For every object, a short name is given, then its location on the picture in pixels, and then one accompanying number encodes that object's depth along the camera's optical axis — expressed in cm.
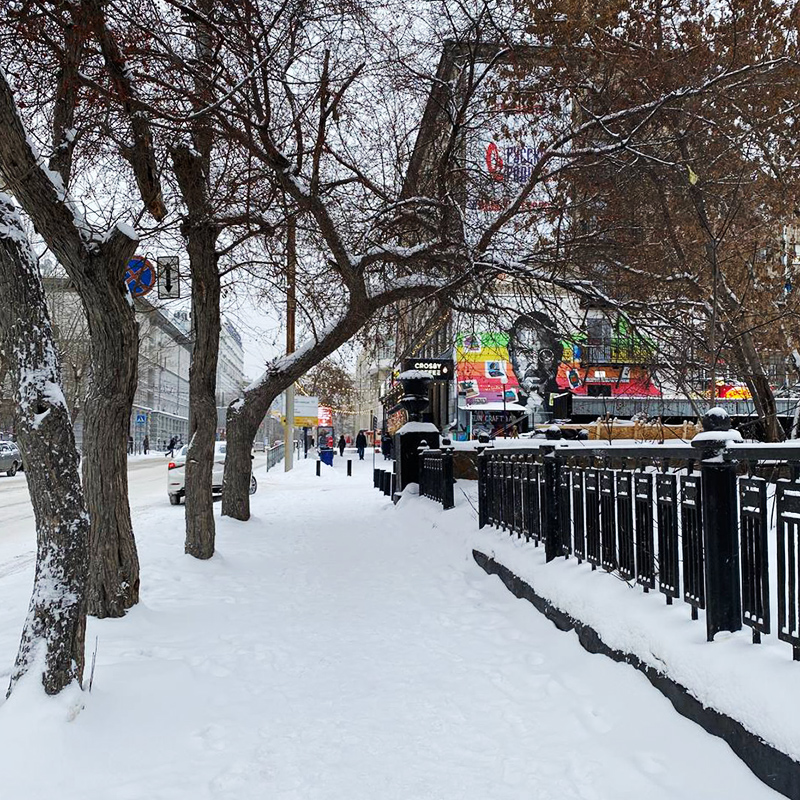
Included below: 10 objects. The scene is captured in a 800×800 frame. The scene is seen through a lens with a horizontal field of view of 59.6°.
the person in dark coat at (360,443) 4259
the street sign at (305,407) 3794
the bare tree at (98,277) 511
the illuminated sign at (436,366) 2009
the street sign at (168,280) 924
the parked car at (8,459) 2956
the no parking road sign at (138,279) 820
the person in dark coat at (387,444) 2697
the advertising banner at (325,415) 5364
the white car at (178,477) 1772
